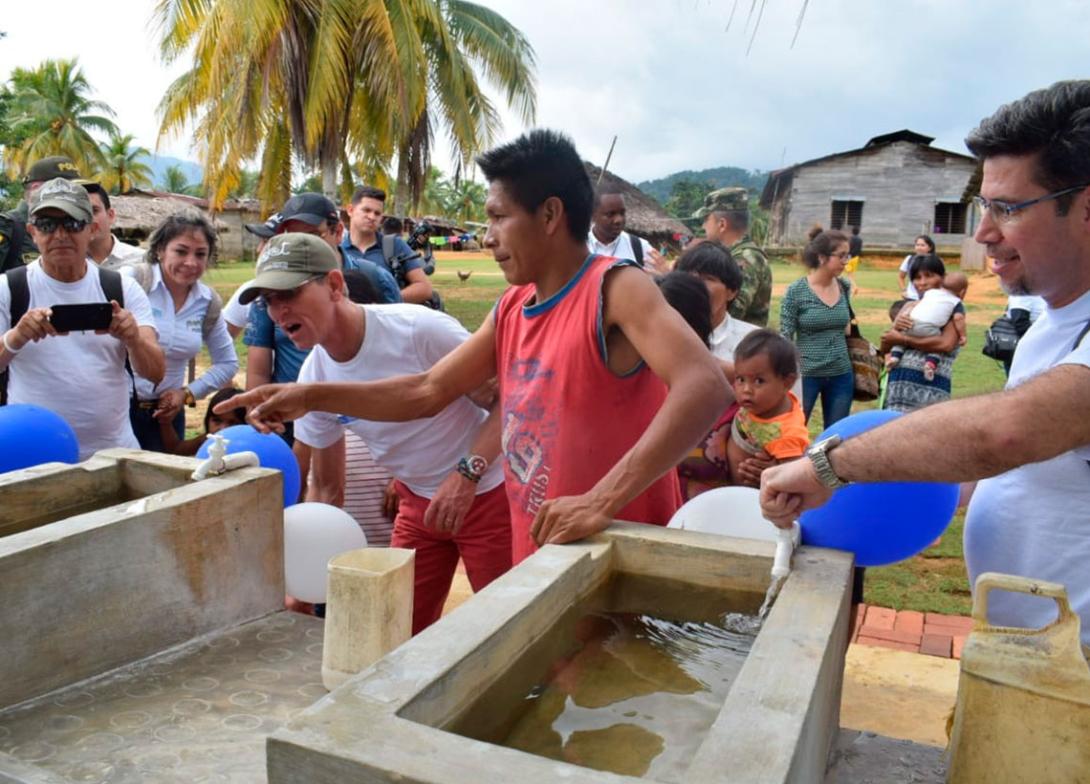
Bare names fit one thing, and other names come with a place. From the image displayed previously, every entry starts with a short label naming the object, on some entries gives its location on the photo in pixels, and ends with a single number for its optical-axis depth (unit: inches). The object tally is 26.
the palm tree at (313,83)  582.6
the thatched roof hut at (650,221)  931.3
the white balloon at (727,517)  99.9
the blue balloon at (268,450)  119.3
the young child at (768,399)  132.6
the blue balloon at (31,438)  116.2
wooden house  1411.2
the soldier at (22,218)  180.5
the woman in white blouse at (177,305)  164.9
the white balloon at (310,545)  104.7
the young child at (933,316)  232.8
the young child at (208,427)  154.3
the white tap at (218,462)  94.7
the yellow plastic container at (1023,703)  51.4
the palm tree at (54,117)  1496.1
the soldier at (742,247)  202.5
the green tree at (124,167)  1727.4
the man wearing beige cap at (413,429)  106.0
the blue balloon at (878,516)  72.2
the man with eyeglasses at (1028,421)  55.0
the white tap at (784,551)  68.4
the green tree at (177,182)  2210.9
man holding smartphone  136.7
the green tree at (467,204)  2257.6
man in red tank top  79.4
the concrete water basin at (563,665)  43.4
